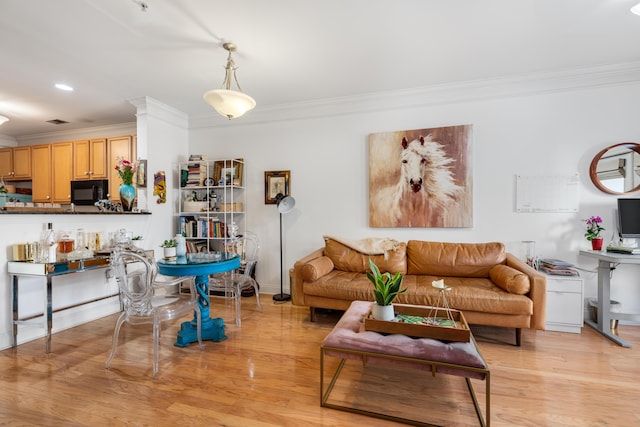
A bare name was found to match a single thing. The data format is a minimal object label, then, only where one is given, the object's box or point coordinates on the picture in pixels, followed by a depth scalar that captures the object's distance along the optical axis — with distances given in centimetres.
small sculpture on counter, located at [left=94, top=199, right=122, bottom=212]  380
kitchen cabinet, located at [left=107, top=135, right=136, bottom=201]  462
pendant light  253
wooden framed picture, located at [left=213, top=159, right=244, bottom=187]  433
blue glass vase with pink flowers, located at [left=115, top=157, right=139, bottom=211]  388
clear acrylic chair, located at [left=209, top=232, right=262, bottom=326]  317
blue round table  247
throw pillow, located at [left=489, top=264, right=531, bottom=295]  261
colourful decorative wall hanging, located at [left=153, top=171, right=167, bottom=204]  416
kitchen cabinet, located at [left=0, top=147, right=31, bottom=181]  520
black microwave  472
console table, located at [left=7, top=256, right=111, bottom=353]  259
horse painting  362
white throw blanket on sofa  354
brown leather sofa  260
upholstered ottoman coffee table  162
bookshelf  432
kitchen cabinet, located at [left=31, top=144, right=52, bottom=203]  508
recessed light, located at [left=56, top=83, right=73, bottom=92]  353
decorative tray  179
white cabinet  287
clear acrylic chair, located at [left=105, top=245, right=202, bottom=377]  220
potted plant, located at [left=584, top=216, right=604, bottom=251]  310
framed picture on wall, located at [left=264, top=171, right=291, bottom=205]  429
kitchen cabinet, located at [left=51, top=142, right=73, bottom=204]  498
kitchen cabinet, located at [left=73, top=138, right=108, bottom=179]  477
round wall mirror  317
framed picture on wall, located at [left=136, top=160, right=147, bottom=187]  400
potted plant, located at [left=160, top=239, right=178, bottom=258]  279
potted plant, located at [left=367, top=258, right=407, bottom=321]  200
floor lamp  404
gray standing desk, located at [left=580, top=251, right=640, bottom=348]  274
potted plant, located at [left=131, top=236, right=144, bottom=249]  377
